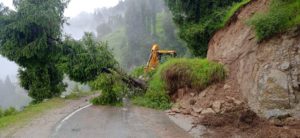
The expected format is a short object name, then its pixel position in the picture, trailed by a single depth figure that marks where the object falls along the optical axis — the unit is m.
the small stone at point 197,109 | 12.86
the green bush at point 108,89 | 16.38
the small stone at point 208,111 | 12.35
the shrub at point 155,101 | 15.57
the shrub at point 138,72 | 24.27
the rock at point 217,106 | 12.26
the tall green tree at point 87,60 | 18.36
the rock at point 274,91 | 10.34
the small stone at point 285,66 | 10.46
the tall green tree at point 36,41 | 18.97
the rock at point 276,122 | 10.10
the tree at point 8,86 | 126.16
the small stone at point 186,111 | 13.35
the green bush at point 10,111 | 17.70
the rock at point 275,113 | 10.21
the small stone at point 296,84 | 10.09
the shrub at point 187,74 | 14.31
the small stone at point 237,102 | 12.15
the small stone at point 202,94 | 13.93
